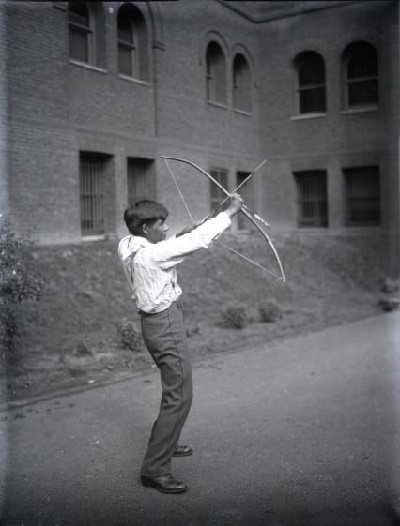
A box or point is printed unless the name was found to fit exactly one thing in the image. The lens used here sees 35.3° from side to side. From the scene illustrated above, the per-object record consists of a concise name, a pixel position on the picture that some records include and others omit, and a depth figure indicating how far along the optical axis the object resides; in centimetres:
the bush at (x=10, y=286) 677
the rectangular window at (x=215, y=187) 1563
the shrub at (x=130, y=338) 849
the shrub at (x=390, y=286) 1575
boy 391
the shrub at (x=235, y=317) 1062
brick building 1210
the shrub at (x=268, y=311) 1139
